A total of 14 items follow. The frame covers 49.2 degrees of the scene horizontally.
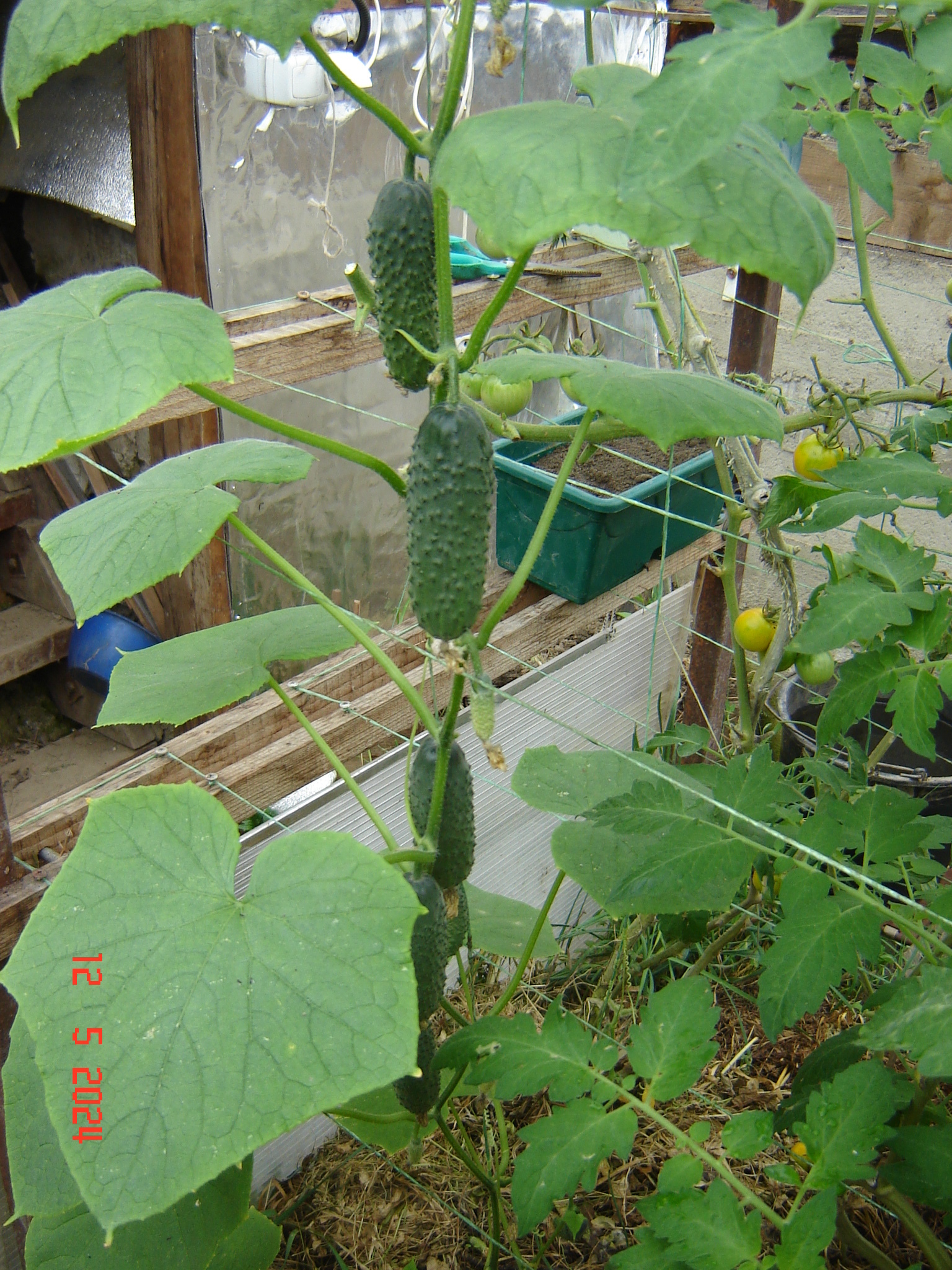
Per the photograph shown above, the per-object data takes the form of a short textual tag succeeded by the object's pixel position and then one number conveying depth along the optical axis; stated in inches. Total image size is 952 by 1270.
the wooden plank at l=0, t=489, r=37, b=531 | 120.7
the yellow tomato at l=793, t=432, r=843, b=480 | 68.6
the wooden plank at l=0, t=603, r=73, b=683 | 117.0
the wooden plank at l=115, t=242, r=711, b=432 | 58.3
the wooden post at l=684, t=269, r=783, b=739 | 86.0
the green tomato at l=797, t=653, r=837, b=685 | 68.2
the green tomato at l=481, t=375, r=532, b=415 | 74.0
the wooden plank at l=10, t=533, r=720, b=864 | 54.9
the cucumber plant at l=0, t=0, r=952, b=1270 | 25.1
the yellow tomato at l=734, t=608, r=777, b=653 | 68.6
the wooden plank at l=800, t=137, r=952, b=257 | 119.8
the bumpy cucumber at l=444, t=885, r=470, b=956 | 42.3
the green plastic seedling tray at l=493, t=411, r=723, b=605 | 74.5
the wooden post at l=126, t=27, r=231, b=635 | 89.1
